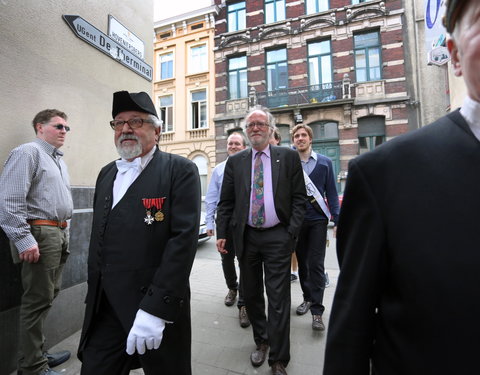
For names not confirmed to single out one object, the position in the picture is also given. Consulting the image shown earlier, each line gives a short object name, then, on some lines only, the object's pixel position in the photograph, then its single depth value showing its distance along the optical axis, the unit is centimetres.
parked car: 735
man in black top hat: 145
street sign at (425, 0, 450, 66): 449
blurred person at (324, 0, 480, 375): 68
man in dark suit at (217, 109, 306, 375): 223
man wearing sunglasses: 208
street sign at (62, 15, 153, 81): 306
